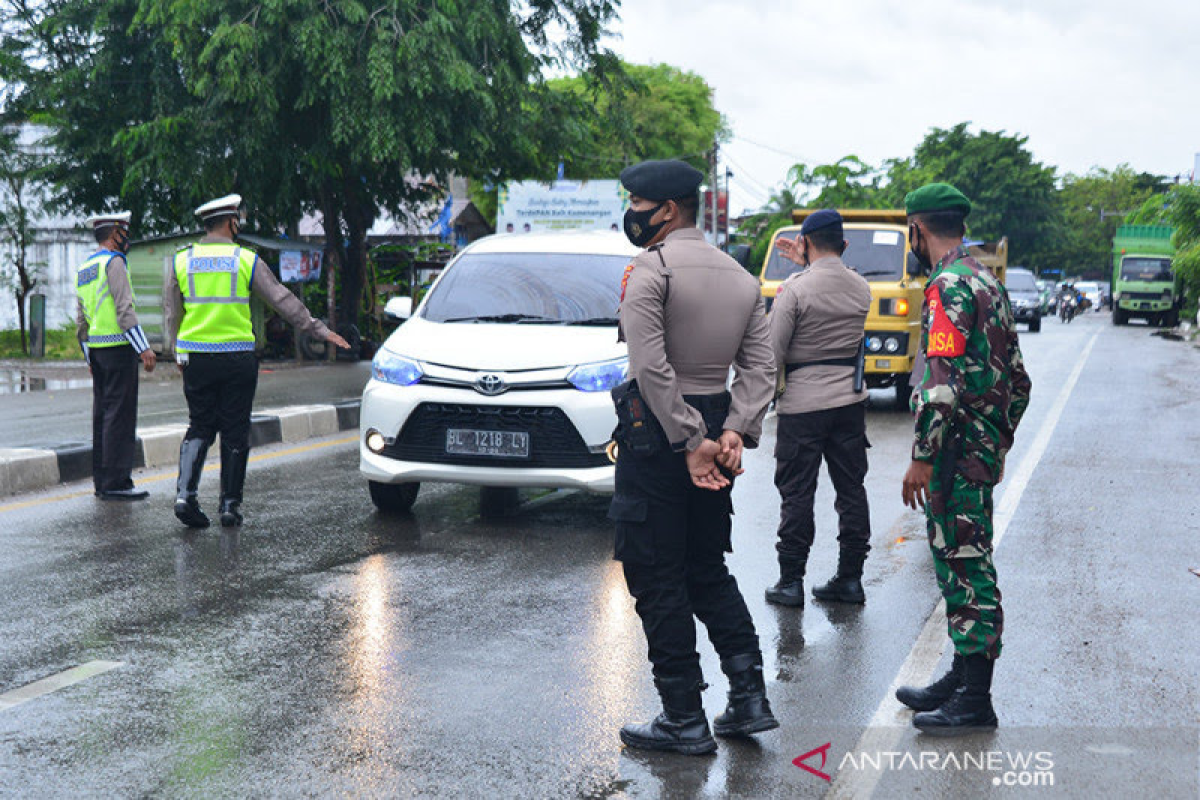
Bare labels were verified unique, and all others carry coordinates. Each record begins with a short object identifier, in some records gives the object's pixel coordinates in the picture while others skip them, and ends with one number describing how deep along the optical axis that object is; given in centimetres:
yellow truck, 1423
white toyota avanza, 725
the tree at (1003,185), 7662
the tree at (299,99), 1867
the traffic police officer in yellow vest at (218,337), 754
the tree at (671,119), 5850
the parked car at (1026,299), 3650
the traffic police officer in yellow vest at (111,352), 846
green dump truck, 4212
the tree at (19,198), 2319
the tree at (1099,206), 10000
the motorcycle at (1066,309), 4625
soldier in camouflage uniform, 423
